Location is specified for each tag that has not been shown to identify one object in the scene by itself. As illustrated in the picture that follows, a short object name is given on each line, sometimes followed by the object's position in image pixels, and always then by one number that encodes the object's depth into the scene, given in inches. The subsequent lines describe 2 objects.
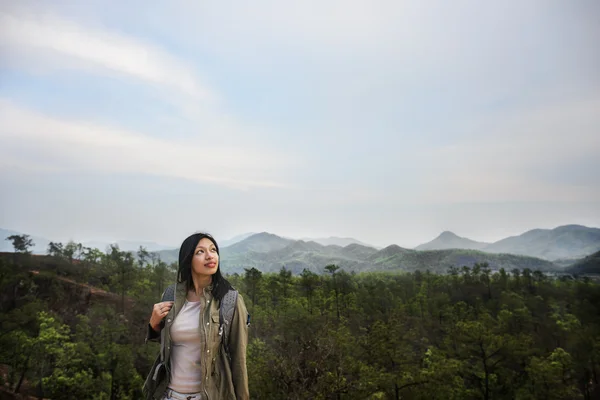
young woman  87.0
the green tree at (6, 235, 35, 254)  1469.0
